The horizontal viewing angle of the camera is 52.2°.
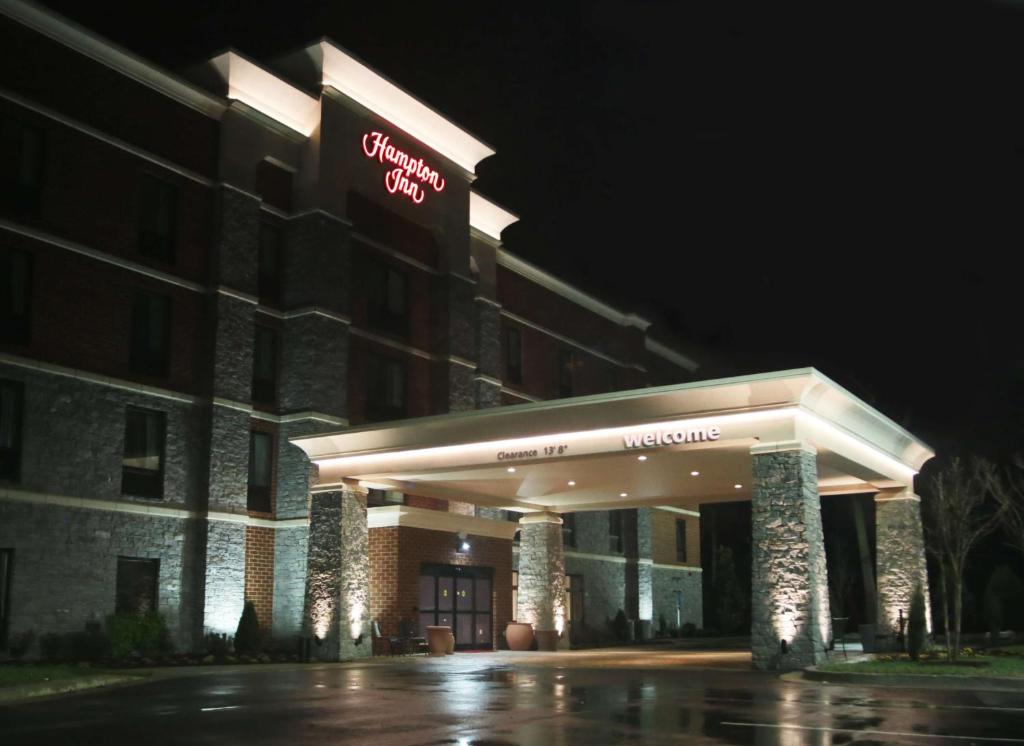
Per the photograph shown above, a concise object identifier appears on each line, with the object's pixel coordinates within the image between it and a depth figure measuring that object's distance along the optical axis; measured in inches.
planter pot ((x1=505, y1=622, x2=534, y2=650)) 1387.8
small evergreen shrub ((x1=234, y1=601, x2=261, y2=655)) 1170.0
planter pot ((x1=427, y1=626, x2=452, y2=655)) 1244.5
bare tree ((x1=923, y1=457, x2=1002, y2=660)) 908.6
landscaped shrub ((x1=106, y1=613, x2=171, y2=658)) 1060.7
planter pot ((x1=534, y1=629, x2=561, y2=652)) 1396.4
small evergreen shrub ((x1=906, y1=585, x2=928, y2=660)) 867.4
